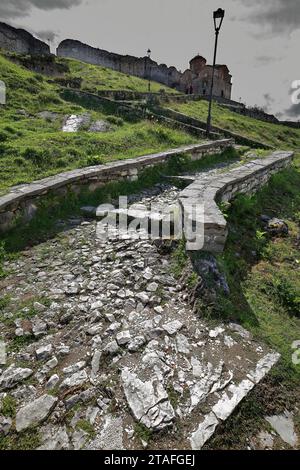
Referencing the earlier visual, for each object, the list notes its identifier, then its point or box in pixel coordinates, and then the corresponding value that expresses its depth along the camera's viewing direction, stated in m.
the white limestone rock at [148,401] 2.21
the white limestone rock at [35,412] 2.20
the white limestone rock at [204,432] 2.12
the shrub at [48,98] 14.22
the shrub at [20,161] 7.03
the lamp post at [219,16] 11.33
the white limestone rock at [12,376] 2.46
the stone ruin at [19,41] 38.58
